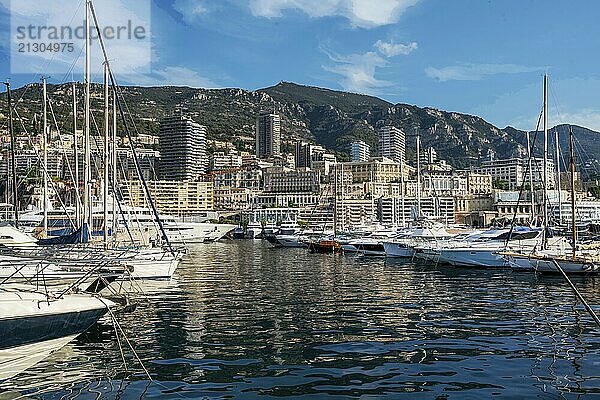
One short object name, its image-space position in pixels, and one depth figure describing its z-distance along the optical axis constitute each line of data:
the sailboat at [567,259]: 30.83
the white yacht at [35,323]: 11.14
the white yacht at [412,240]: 48.06
